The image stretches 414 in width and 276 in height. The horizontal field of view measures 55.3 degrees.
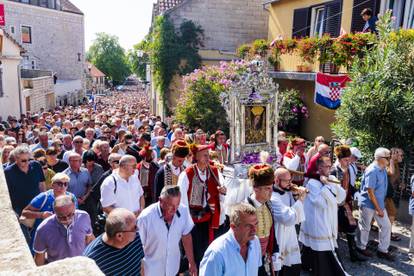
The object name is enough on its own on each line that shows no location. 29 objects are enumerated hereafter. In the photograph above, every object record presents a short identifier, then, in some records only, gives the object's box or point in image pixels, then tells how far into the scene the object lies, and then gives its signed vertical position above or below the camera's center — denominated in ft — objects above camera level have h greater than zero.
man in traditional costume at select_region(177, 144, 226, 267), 17.20 -5.49
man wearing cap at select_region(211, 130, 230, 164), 28.68 -5.50
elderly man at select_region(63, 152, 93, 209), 19.48 -5.57
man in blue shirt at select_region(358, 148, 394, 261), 20.36 -6.45
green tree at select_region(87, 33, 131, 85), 247.70 +6.42
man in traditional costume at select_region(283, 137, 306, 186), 22.52 -5.11
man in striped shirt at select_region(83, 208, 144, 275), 10.93 -4.96
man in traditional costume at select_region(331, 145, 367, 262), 19.97 -6.54
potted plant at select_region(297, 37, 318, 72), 38.19 +2.37
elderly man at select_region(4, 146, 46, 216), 17.94 -5.23
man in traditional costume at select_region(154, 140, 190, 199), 18.80 -4.80
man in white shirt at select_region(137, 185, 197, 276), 13.42 -5.60
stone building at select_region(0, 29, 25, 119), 69.15 -2.75
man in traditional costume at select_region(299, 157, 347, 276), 17.17 -6.43
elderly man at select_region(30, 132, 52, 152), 27.14 -5.27
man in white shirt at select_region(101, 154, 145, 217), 16.44 -5.08
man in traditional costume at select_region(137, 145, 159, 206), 22.18 -5.73
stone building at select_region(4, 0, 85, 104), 121.49 +8.98
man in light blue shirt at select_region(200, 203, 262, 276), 10.66 -4.78
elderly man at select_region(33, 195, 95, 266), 12.67 -5.45
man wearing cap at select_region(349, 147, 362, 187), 21.16 -4.95
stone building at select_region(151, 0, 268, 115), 65.21 +8.24
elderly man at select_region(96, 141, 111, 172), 23.18 -5.19
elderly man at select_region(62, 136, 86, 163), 24.51 -4.93
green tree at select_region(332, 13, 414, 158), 25.41 -1.31
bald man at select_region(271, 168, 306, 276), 14.65 -5.43
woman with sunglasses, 14.83 -5.18
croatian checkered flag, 36.68 -1.38
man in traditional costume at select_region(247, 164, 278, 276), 13.62 -4.74
